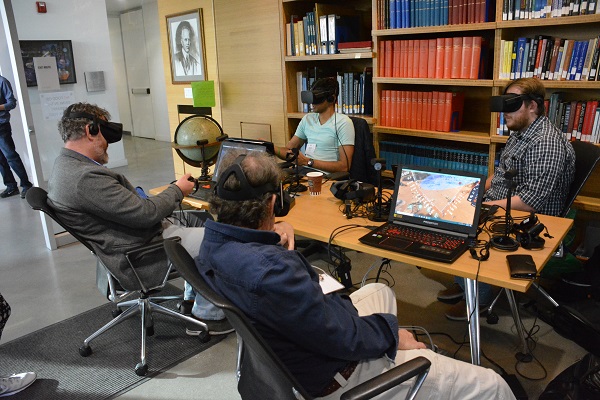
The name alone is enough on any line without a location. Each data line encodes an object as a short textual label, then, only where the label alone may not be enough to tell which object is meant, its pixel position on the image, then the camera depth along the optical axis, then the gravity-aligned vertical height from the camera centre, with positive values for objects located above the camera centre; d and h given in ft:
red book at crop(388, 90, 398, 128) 11.68 -0.93
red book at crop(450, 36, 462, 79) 10.35 +0.14
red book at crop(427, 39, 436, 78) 10.72 +0.12
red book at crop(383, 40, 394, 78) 11.45 +0.22
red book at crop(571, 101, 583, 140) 9.34 -1.14
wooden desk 5.76 -2.37
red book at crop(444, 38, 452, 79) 10.48 +0.13
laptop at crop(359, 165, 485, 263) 6.46 -2.03
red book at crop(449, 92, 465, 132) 10.92 -1.03
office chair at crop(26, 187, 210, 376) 7.25 -3.20
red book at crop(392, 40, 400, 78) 11.34 +0.17
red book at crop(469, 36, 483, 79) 10.10 +0.10
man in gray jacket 7.20 -1.74
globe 11.05 -1.42
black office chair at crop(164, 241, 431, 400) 3.73 -2.51
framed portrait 14.83 +0.90
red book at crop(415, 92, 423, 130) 11.27 -1.03
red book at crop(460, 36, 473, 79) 10.20 +0.12
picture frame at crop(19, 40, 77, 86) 12.86 +0.86
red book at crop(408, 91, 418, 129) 11.37 -0.99
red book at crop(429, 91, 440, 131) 11.02 -0.98
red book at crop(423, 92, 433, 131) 11.13 -0.99
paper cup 8.89 -2.00
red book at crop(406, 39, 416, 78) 11.06 +0.17
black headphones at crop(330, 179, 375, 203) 7.73 -1.93
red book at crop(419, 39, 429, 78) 10.84 +0.19
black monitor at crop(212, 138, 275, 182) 8.98 -1.31
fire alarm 15.34 +2.35
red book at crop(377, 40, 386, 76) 11.59 +0.21
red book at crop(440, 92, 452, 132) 10.86 -1.00
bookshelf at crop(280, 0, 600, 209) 9.61 -0.21
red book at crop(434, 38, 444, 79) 10.60 +0.13
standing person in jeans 17.02 -2.52
